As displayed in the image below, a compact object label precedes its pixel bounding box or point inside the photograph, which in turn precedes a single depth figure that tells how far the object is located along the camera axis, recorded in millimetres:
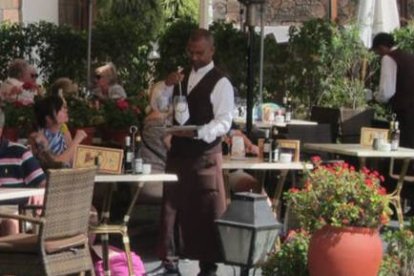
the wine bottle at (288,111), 14304
